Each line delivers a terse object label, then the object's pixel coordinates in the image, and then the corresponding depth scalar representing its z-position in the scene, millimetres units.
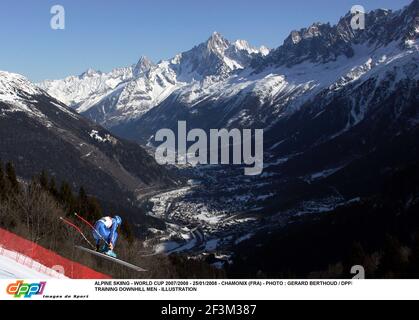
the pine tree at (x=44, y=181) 102250
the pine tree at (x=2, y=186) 83588
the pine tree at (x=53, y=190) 98988
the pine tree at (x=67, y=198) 96175
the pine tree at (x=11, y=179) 90188
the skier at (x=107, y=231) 24203
